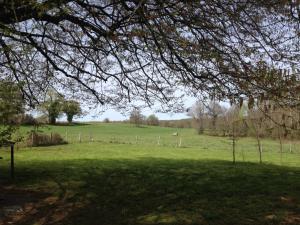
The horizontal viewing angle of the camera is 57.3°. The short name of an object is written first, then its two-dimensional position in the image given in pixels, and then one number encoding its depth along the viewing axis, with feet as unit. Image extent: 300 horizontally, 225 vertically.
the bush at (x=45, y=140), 71.74
